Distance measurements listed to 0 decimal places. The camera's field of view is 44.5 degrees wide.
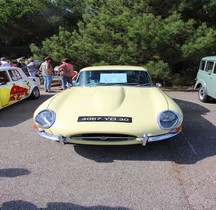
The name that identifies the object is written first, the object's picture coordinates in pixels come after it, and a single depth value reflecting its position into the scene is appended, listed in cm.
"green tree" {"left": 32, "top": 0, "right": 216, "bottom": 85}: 1005
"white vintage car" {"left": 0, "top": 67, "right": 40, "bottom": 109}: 680
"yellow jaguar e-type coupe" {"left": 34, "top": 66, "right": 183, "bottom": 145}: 358
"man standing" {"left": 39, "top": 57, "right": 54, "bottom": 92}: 1005
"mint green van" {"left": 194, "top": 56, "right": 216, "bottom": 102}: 765
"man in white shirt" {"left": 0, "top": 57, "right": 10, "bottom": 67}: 1084
